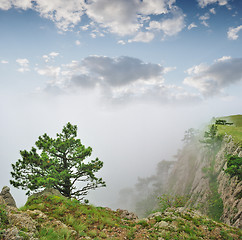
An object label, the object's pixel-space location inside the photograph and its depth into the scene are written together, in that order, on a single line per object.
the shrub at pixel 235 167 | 16.36
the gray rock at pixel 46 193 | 13.71
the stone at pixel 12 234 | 6.03
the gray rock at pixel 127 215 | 14.06
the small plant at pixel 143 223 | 11.78
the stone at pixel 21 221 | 7.10
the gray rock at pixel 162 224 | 11.42
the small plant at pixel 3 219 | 6.57
